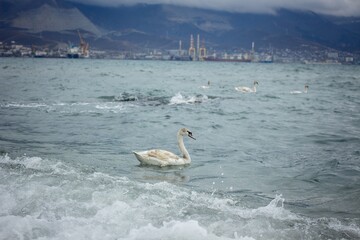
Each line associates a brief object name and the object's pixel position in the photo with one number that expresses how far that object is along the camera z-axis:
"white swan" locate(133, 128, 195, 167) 10.51
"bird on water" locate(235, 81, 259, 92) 36.62
